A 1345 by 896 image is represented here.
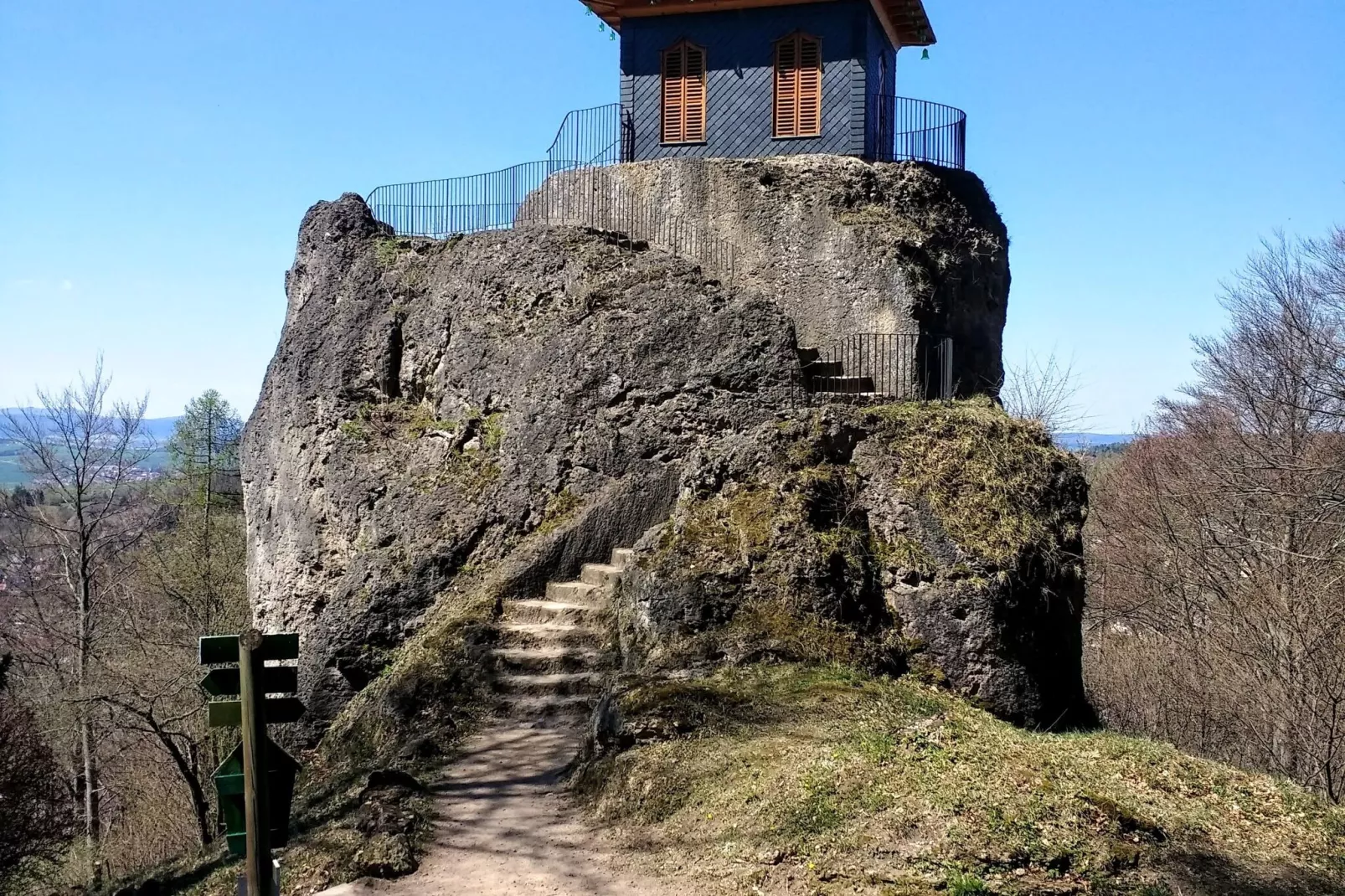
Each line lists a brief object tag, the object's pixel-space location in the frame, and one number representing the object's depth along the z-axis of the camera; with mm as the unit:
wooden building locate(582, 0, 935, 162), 18047
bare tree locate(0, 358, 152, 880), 23531
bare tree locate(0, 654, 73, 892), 15023
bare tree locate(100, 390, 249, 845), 21734
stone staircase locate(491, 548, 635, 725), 11023
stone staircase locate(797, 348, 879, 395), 14461
